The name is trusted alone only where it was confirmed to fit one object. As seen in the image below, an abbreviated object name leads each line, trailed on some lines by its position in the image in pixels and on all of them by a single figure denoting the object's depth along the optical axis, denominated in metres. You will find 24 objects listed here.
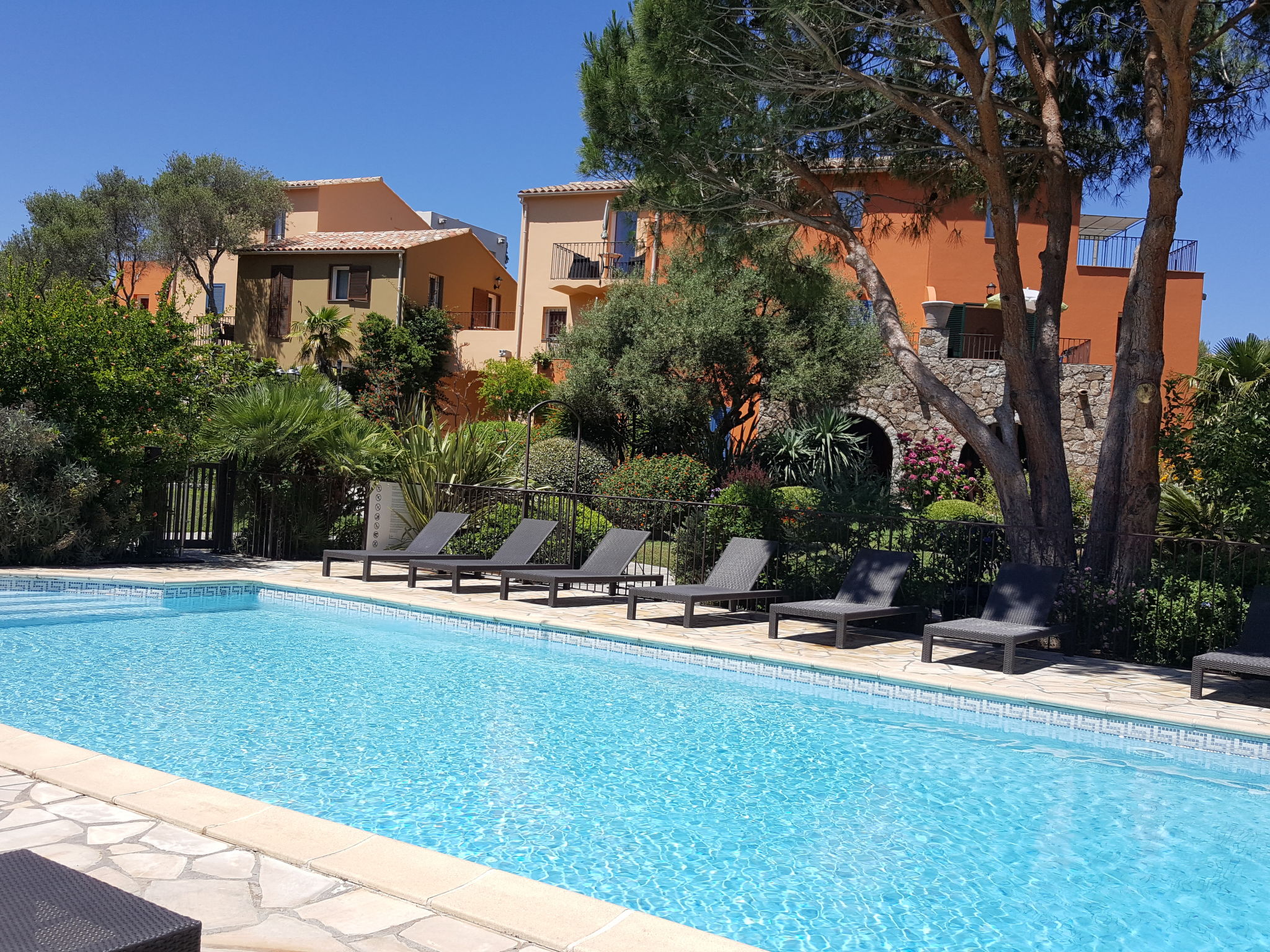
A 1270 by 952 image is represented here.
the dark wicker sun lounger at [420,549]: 12.66
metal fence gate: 14.11
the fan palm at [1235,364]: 14.18
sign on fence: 14.45
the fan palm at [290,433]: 14.52
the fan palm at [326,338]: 31.59
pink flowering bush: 21.14
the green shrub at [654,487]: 15.65
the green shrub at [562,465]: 18.91
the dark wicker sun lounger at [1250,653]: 7.39
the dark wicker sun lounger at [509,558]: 12.02
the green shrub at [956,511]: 18.16
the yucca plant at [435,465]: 14.68
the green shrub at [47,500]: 11.52
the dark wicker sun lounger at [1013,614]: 8.40
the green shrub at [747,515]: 11.93
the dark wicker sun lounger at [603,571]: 11.22
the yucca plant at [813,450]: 20.28
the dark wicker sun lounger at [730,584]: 10.12
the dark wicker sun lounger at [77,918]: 1.86
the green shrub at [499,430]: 15.77
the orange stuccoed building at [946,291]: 22.02
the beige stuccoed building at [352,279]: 32.31
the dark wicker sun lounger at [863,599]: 9.32
